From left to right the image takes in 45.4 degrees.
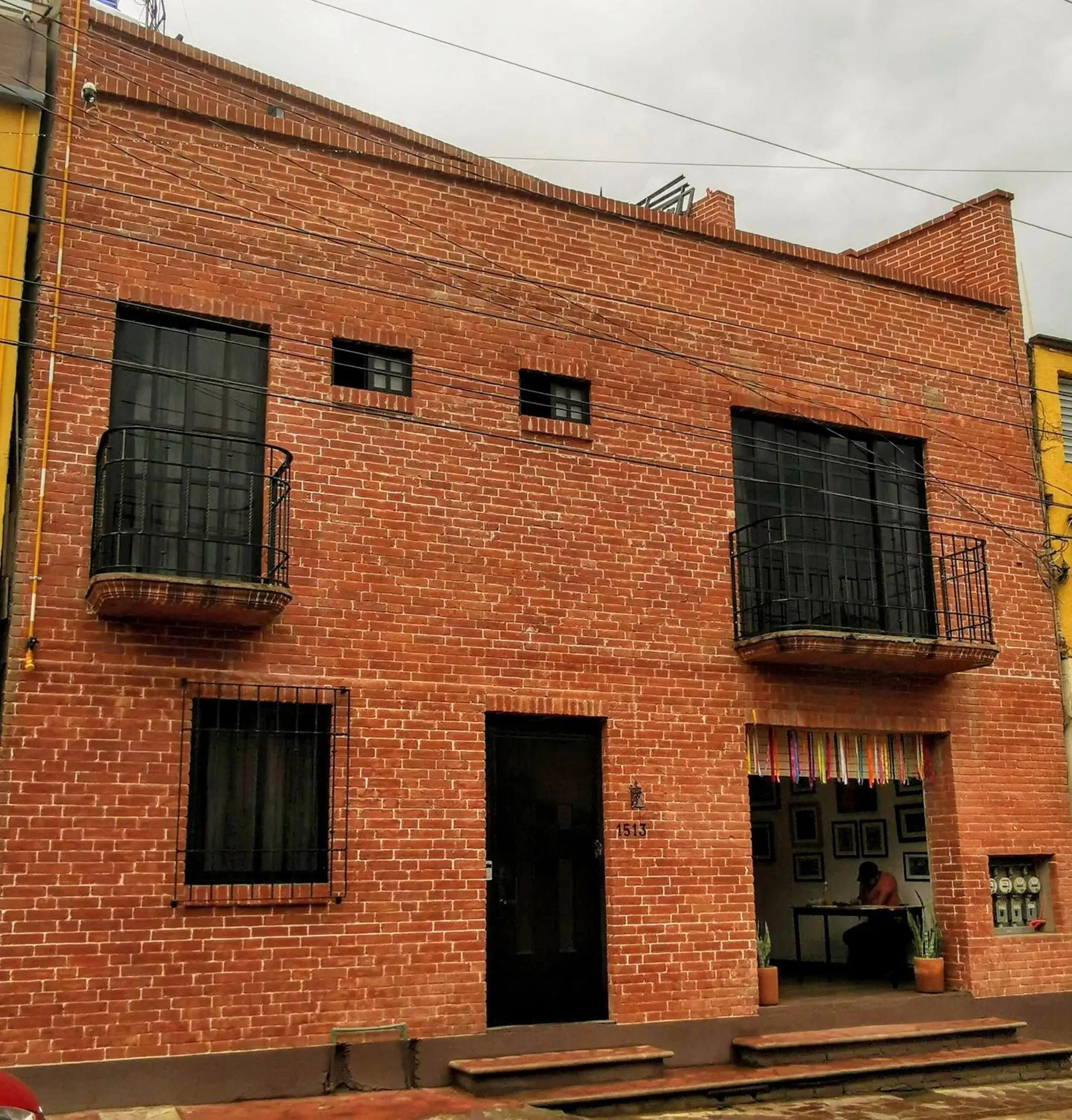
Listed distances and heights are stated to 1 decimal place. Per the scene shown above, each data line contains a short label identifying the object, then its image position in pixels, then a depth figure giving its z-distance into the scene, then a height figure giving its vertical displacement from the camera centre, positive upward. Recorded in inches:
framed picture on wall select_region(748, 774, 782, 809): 680.4 +33.6
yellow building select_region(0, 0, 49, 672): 376.5 +197.8
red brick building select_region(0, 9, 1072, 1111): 371.6 +89.2
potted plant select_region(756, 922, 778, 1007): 466.3 -44.5
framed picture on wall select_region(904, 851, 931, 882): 578.6 -4.9
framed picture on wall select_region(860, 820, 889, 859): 605.9 +7.7
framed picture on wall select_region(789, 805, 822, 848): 658.2 +15.8
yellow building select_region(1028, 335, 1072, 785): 553.0 +173.2
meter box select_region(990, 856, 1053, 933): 512.4 -15.4
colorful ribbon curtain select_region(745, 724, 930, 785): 486.9 +38.8
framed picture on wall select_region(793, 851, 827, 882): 653.9 -5.1
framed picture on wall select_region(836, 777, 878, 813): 613.3 +27.9
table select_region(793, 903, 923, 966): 549.3 -24.1
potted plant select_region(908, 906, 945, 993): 496.4 -39.2
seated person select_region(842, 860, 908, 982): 555.5 -33.8
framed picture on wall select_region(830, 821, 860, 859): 622.8 +8.2
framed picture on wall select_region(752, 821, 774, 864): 687.1 +8.4
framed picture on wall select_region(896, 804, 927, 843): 581.3 +14.3
